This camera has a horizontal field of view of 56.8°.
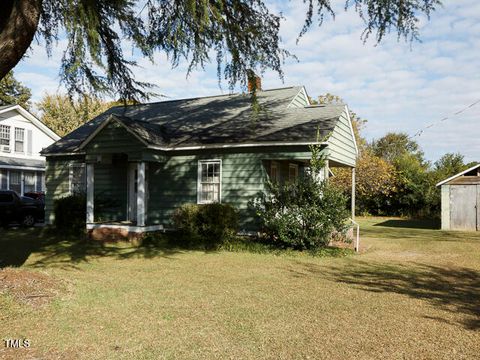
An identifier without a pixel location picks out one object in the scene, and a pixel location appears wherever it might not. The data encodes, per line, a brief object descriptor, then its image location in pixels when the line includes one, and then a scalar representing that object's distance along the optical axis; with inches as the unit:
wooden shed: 911.7
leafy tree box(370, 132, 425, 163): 2433.6
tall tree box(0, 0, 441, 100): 279.1
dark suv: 807.1
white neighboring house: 1231.5
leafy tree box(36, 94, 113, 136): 2206.0
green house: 602.2
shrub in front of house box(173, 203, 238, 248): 560.4
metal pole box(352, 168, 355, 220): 711.9
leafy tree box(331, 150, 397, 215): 1355.8
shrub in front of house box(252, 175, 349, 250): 517.0
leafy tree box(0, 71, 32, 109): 2133.4
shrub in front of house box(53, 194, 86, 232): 692.7
